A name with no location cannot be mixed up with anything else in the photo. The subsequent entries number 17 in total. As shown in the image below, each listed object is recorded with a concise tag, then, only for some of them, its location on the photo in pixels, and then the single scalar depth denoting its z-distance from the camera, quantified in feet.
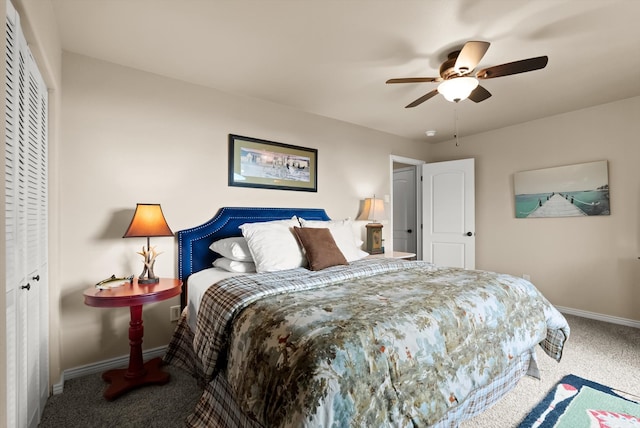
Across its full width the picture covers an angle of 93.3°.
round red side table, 6.09
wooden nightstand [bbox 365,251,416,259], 11.87
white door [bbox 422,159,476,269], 14.07
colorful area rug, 5.54
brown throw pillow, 7.78
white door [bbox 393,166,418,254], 17.24
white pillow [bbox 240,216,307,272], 7.59
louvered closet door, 4.03
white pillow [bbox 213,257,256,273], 7.97
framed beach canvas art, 11.02
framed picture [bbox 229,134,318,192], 9.80
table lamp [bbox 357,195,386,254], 12.48
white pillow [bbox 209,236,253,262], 8.07
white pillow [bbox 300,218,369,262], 9.24
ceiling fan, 6.17
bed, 3.67
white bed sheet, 6.98
